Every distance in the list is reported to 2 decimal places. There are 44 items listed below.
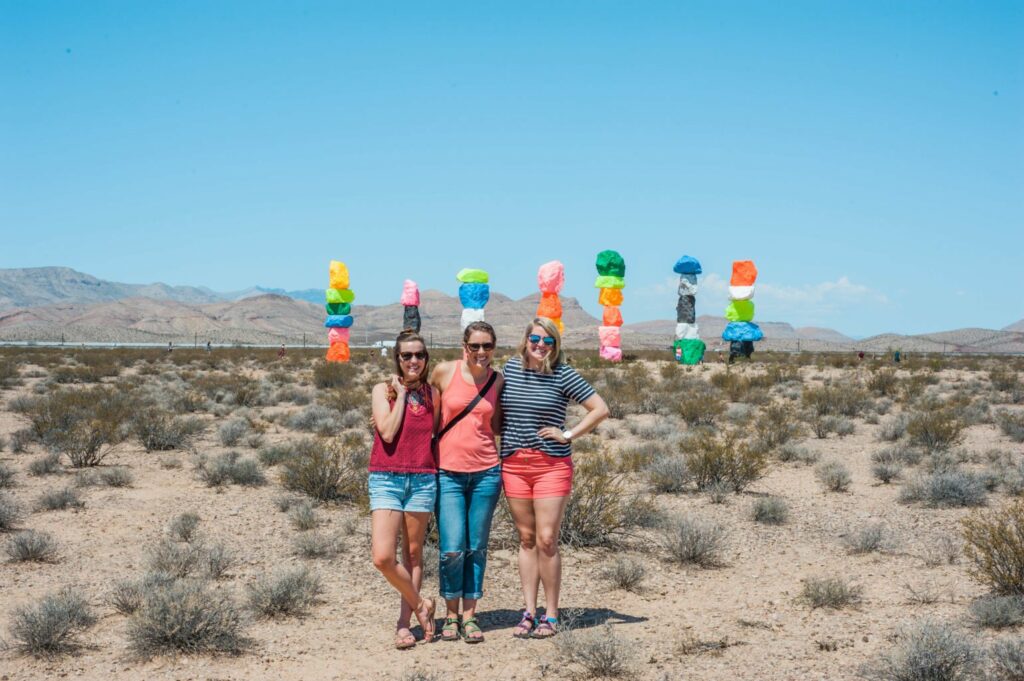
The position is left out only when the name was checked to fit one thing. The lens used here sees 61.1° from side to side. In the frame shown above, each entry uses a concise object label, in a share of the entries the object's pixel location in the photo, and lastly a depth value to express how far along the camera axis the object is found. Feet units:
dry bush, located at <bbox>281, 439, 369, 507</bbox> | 30.86
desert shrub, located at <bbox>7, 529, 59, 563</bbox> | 23.18
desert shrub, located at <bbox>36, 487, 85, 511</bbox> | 29.07
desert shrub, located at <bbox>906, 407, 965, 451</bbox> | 41.81
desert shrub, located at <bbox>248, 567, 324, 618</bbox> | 19.35
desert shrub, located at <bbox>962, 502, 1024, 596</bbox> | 19.38
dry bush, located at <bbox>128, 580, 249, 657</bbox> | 16.83
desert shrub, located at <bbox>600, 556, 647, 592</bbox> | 21.58
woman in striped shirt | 16.14
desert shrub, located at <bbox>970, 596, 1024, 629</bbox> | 17.74
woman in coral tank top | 16.07
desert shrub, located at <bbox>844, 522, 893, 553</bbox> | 24.60
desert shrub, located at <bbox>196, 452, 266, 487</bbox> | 33.53
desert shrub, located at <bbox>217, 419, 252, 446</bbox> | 43.86
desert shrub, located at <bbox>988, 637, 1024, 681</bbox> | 14.66
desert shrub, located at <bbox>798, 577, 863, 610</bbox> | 19.69
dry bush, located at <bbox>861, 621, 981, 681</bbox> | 14.53
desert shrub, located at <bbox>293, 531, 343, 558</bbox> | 23.93
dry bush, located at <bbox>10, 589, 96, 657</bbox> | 16.80
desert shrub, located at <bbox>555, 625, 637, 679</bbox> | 15.78
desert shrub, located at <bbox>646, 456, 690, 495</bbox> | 32.78
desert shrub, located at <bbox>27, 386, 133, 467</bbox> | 37.99
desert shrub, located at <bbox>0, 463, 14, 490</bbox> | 32.83
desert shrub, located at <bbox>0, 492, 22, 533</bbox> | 26.23
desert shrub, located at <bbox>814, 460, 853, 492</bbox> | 33.65
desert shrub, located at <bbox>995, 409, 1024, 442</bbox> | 45.25
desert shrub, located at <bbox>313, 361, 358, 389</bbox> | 78.54
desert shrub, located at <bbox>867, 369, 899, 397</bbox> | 69.97
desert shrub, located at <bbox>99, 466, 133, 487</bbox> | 33.35
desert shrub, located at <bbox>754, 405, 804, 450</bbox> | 43.70
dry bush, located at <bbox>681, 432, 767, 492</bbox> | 33.32
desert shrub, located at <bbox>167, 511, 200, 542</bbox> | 25.71
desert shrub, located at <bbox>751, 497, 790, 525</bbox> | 28.35
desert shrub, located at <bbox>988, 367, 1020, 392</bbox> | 75.43
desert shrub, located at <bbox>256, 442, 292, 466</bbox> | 38.06
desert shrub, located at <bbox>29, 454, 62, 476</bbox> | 35.17
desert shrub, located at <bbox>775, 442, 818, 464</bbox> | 39.88
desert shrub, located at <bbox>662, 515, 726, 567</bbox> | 23.57
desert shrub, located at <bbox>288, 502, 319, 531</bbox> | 26.76
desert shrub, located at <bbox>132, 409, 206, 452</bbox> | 42.50
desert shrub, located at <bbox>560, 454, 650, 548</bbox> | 25.11
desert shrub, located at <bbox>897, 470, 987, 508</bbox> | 29.89
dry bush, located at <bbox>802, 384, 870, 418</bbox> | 57.06
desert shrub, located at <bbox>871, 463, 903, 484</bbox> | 35.19
